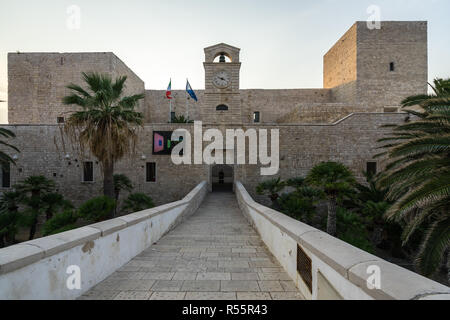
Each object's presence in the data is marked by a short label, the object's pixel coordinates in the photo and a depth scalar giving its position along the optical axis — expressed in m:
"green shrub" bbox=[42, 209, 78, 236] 7.32
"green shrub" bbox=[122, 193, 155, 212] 10.37
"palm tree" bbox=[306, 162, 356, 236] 7.97
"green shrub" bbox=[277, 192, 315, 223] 9.45
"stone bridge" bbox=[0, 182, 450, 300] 1.55
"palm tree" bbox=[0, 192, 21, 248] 7.92
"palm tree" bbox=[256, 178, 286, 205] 10.85
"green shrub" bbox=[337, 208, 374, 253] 8.27
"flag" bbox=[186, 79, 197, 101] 15.33
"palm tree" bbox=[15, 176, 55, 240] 9.57
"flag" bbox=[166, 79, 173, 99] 16.97
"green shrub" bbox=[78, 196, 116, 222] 7.64
